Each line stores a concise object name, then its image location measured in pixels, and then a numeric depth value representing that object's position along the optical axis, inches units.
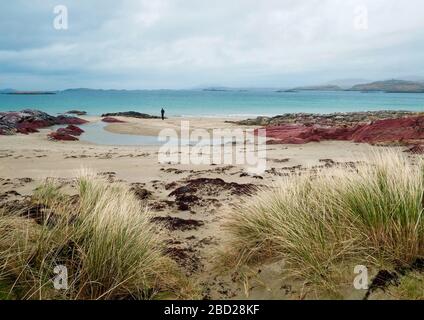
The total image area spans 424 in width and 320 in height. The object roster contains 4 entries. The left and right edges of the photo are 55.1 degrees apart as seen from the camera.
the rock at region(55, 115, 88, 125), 1421.0
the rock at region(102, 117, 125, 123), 1499.0
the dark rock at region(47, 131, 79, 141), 905.0
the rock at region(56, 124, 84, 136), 1030.9
